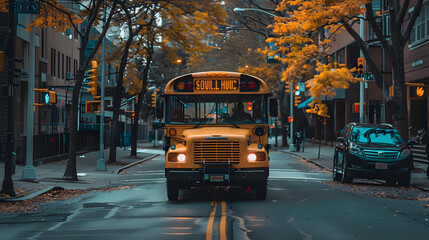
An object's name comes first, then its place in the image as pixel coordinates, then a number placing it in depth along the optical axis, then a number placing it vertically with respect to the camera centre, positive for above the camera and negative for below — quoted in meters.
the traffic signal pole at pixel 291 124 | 52.84 +1.25
